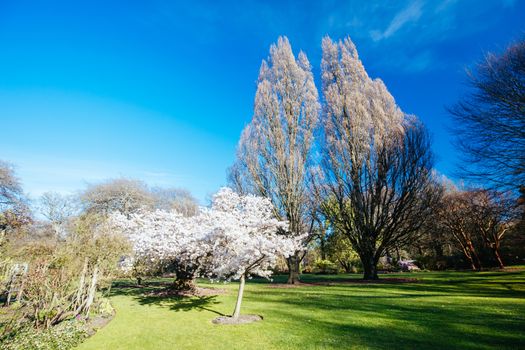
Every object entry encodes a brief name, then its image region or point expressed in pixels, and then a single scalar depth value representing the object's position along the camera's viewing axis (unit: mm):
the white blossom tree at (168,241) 11828
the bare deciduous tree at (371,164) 18188
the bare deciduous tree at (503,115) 9375
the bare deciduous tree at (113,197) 31578
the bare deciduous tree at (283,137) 19250
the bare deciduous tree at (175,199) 35794
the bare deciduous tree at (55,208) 28781
